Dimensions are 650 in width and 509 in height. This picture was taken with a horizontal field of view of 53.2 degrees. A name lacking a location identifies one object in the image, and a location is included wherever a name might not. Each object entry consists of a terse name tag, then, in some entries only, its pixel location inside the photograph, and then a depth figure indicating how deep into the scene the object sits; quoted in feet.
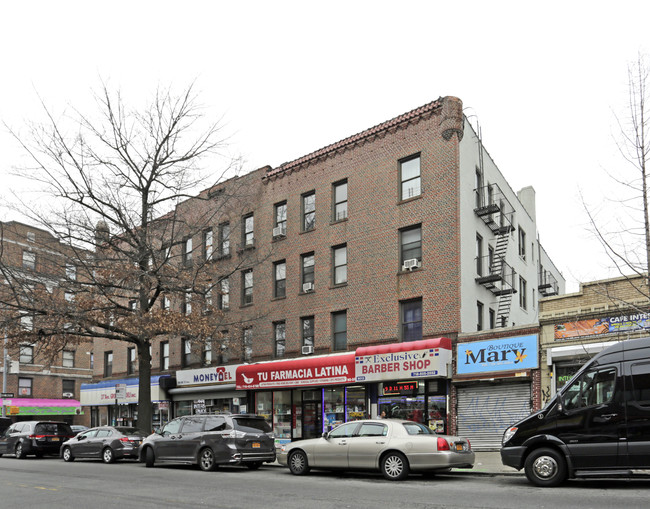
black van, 36.60
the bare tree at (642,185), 50.24
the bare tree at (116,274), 77.36
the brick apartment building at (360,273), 76.84
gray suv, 56.95
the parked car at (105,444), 72.43
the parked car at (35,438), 85.05
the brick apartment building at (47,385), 158.61
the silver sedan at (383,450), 45.29
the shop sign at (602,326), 59.21
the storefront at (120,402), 110.52
